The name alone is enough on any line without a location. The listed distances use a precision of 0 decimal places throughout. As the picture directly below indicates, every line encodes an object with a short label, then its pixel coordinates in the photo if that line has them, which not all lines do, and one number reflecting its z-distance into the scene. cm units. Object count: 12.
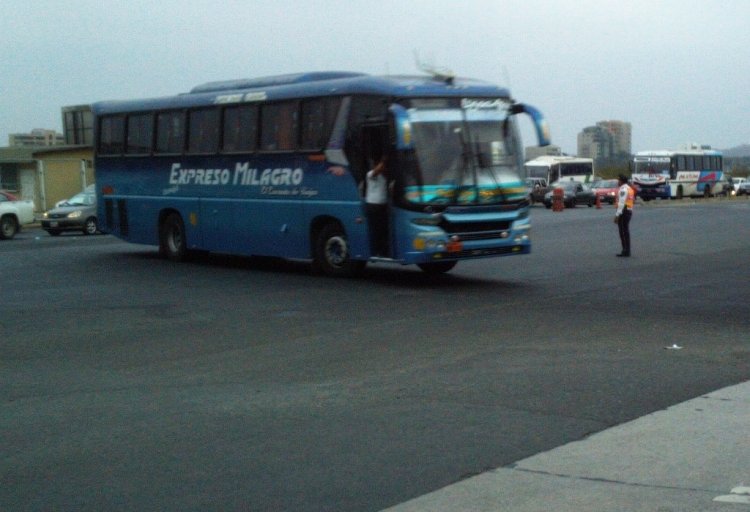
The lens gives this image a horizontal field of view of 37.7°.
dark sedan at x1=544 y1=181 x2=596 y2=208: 5897
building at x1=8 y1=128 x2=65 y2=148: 11875
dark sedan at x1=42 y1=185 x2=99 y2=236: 3719
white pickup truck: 3584
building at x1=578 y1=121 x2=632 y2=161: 17075
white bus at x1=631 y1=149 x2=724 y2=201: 7075
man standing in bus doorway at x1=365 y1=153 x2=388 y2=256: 1770
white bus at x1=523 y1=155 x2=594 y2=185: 7119
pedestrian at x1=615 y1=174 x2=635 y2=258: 2366
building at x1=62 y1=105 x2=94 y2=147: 6556
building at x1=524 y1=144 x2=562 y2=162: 9519
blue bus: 1738
